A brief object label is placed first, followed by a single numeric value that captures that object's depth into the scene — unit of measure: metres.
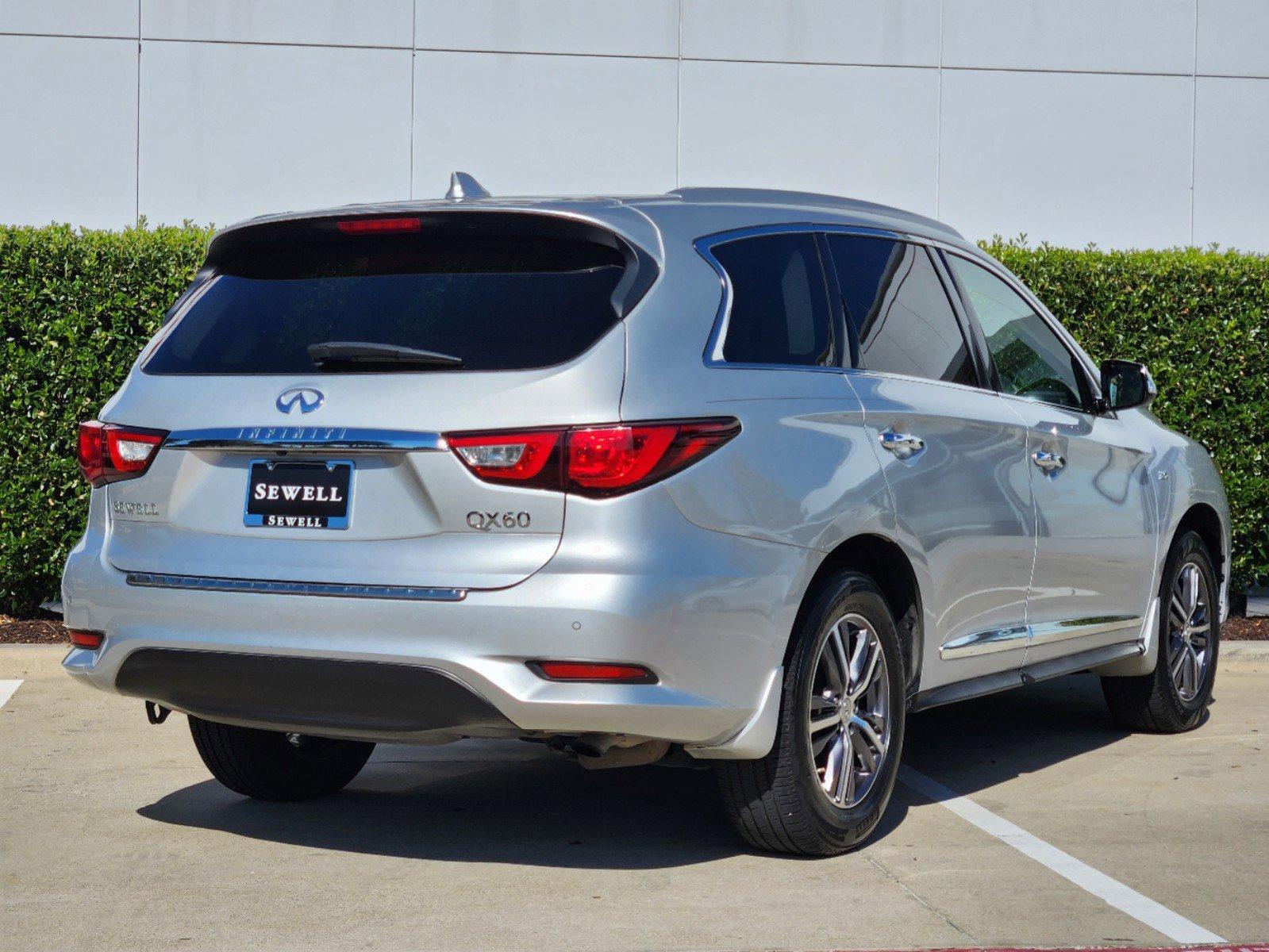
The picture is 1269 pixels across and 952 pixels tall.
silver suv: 4.14
